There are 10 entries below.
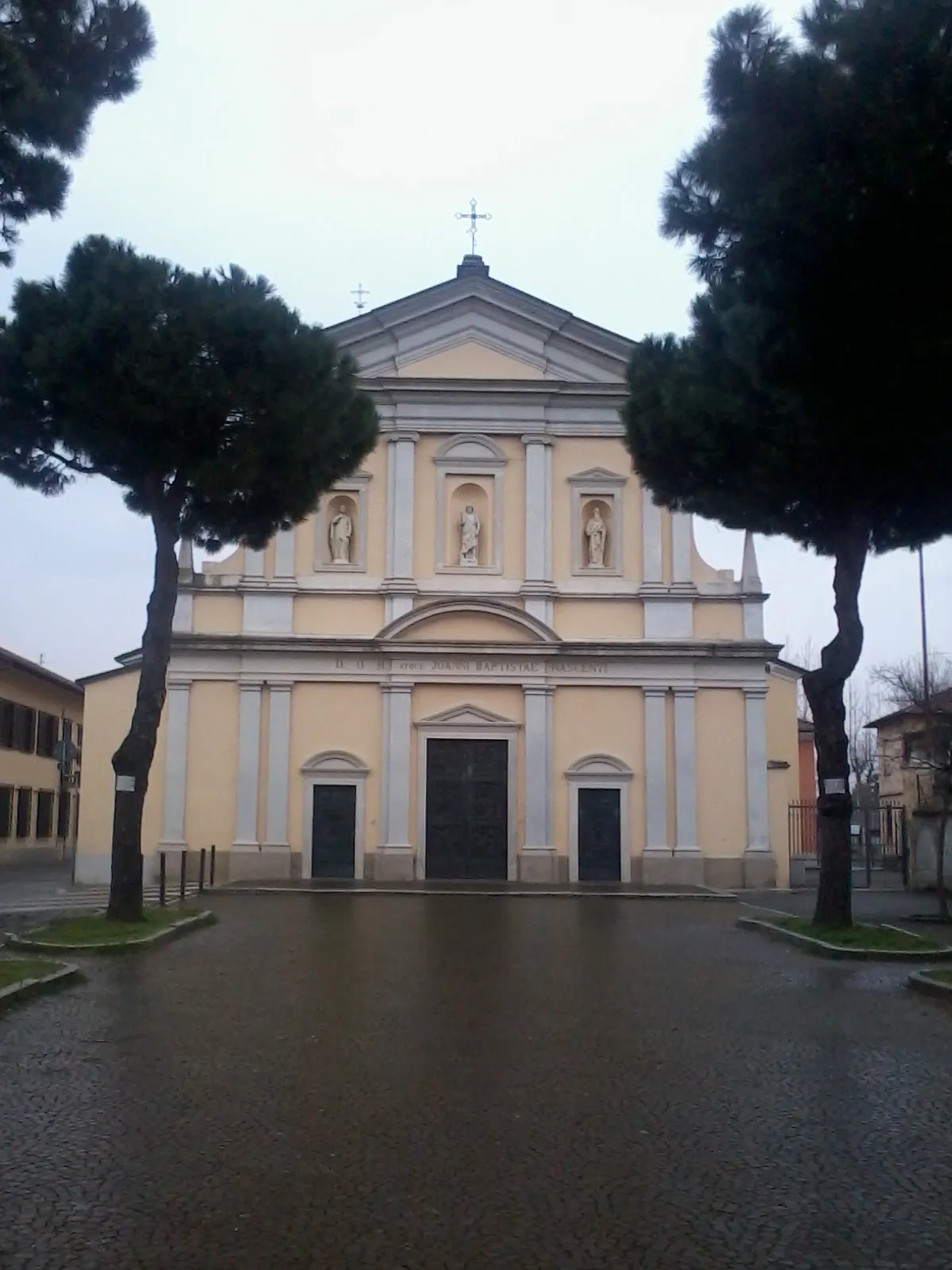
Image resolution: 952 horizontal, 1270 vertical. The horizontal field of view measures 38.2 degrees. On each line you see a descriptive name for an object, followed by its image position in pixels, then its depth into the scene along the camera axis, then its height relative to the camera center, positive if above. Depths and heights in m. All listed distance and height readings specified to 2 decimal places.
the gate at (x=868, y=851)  28.47 -0.77
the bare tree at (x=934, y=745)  21.97 +1.31
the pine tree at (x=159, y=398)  15.62 +4.90
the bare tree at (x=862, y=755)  58.50 +2.96
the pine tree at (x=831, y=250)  11.23 +5.05
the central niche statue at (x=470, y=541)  29.20 +5.89
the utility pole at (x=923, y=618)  26.50 +5.21
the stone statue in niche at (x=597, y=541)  29.44 +5.97
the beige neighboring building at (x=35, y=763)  38.53 +1.63
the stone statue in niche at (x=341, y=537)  29.39 +5.99
